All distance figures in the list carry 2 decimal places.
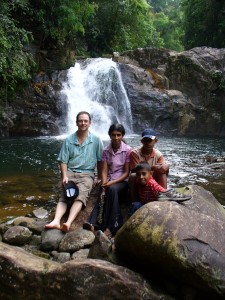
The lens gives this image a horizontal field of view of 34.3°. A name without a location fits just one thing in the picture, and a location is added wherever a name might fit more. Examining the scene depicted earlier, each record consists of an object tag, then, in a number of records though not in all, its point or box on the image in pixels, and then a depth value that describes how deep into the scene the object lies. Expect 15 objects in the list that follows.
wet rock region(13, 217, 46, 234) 4.46
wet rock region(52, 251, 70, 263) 3.73
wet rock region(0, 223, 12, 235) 4.45
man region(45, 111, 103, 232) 4.76
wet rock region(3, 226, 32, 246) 4.16
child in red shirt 3.99
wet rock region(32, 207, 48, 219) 5.30
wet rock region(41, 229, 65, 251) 3.98
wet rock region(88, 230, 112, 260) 3.30
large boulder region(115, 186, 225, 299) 2.84
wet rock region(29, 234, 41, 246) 4.21
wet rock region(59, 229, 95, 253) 3.86
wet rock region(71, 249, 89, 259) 3.71
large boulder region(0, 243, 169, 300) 2.86
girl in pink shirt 4.26
